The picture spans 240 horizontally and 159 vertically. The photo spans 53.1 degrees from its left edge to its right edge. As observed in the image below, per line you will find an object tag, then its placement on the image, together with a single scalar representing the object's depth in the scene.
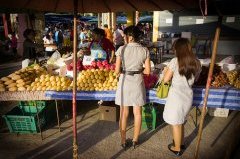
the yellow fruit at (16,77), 4.71
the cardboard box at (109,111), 5.27
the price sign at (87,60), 5.31
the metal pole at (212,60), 2.91
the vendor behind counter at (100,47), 5.66
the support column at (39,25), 16.30
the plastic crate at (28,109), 4.91
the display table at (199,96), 4.02
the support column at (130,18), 17.25
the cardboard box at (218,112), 5.52
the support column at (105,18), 17.19
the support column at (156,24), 15.60
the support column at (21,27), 14.46
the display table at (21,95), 4.43
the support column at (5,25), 17.83
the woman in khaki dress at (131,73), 3.67
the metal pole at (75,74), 2.87
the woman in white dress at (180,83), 3.39
